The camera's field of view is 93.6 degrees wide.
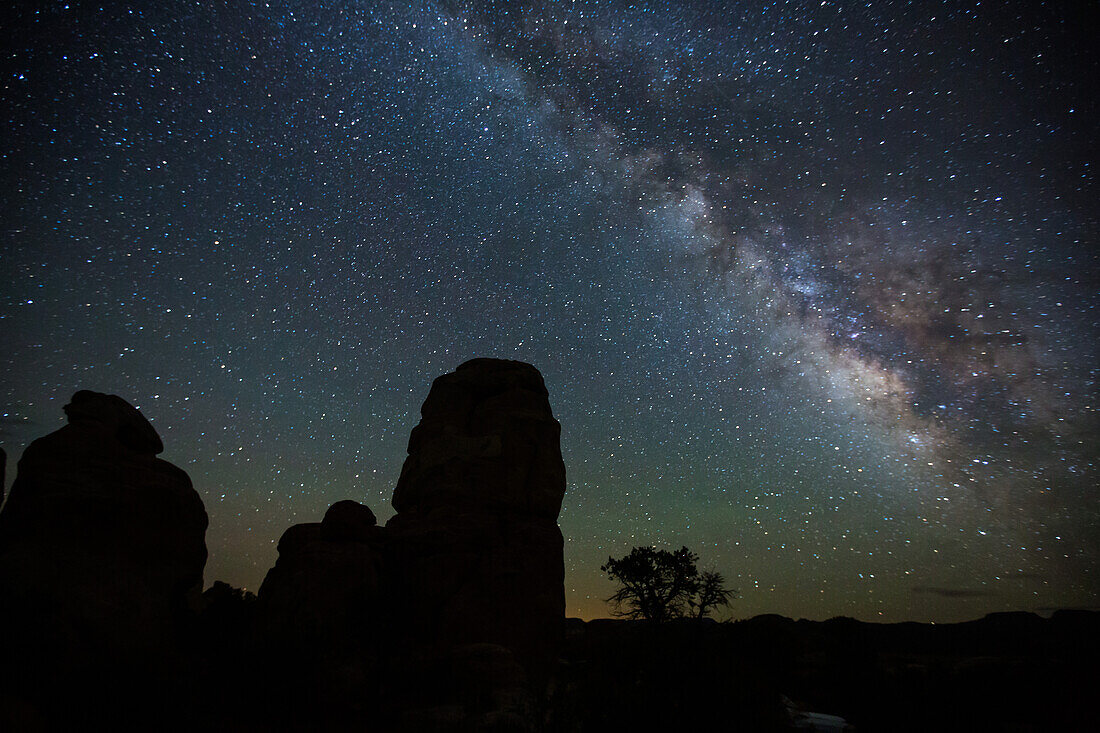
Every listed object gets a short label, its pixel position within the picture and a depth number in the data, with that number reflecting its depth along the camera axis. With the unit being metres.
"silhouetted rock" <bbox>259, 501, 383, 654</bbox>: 18.39
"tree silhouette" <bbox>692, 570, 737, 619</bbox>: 38.49
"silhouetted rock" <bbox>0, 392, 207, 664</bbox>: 14.05
